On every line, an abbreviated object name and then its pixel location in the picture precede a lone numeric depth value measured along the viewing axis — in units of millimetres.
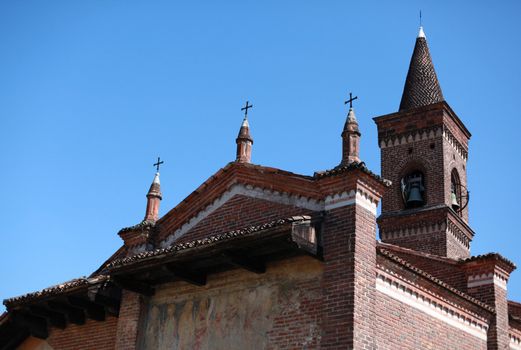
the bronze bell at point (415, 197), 23328
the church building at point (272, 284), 11625
